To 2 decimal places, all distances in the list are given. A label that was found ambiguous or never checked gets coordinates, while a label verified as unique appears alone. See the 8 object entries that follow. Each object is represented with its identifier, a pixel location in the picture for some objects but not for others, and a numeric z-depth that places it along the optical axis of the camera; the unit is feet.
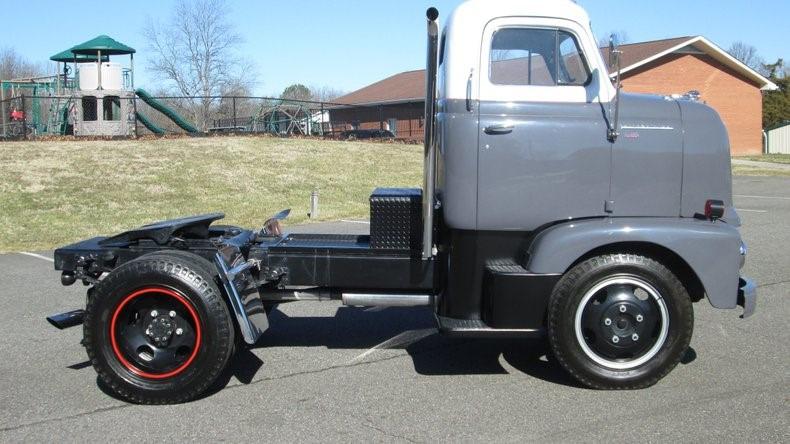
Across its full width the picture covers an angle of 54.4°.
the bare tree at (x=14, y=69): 214.36
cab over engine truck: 15.80
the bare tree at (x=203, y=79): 153.38
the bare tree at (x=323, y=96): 281.00
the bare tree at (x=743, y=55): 271.49
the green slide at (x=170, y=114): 111.55
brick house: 118.73
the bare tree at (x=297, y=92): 275.22
